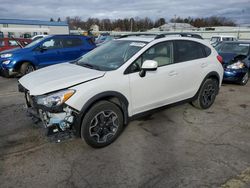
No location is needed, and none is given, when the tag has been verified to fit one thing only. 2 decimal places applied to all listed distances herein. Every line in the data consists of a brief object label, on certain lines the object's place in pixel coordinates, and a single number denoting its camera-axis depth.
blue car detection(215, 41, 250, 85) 7.74
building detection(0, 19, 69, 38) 31.23
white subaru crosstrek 3.24
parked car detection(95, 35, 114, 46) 20.81
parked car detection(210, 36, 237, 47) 21.11
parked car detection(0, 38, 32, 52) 11.98
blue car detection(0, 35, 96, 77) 8.48
